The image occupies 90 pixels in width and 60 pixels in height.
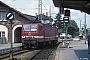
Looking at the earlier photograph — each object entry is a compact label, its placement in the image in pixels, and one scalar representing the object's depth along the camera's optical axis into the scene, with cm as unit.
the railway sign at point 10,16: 1466
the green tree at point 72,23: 12855
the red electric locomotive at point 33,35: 3083
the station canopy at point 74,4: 1559
